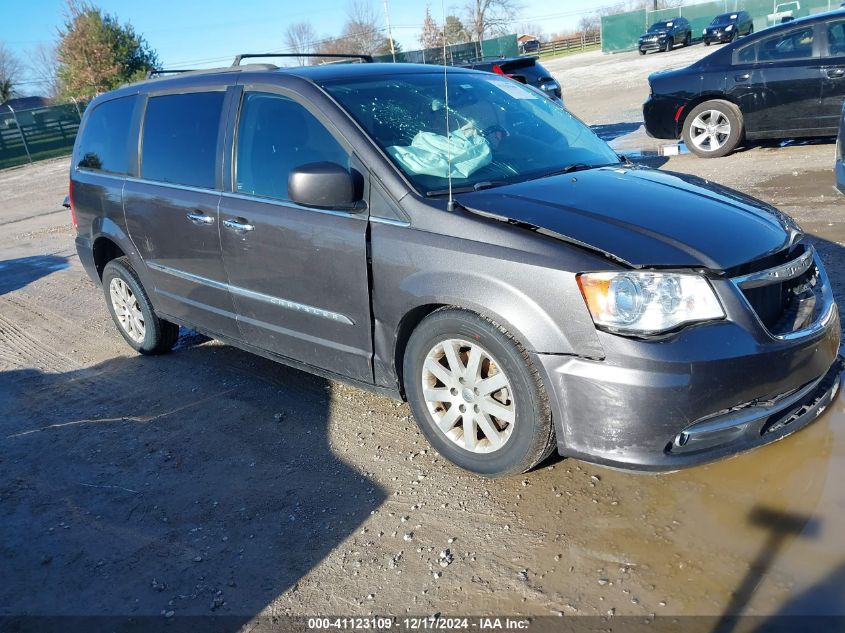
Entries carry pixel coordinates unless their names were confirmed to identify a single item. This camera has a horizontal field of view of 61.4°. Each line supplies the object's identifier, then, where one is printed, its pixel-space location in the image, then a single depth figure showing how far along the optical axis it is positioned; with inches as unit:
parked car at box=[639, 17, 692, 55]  1423.5
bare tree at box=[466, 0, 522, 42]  1712.6
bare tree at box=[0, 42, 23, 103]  1927.9
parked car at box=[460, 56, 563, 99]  515.3
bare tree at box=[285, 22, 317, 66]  2271.4
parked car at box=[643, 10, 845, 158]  347.6
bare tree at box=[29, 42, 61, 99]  2056.1
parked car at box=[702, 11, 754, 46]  1407.0
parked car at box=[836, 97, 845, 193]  225.8
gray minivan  105.2
